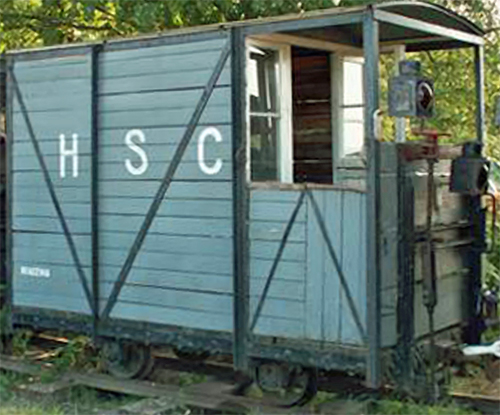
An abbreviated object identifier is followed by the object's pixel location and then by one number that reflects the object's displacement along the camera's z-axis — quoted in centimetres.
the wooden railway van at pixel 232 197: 667
